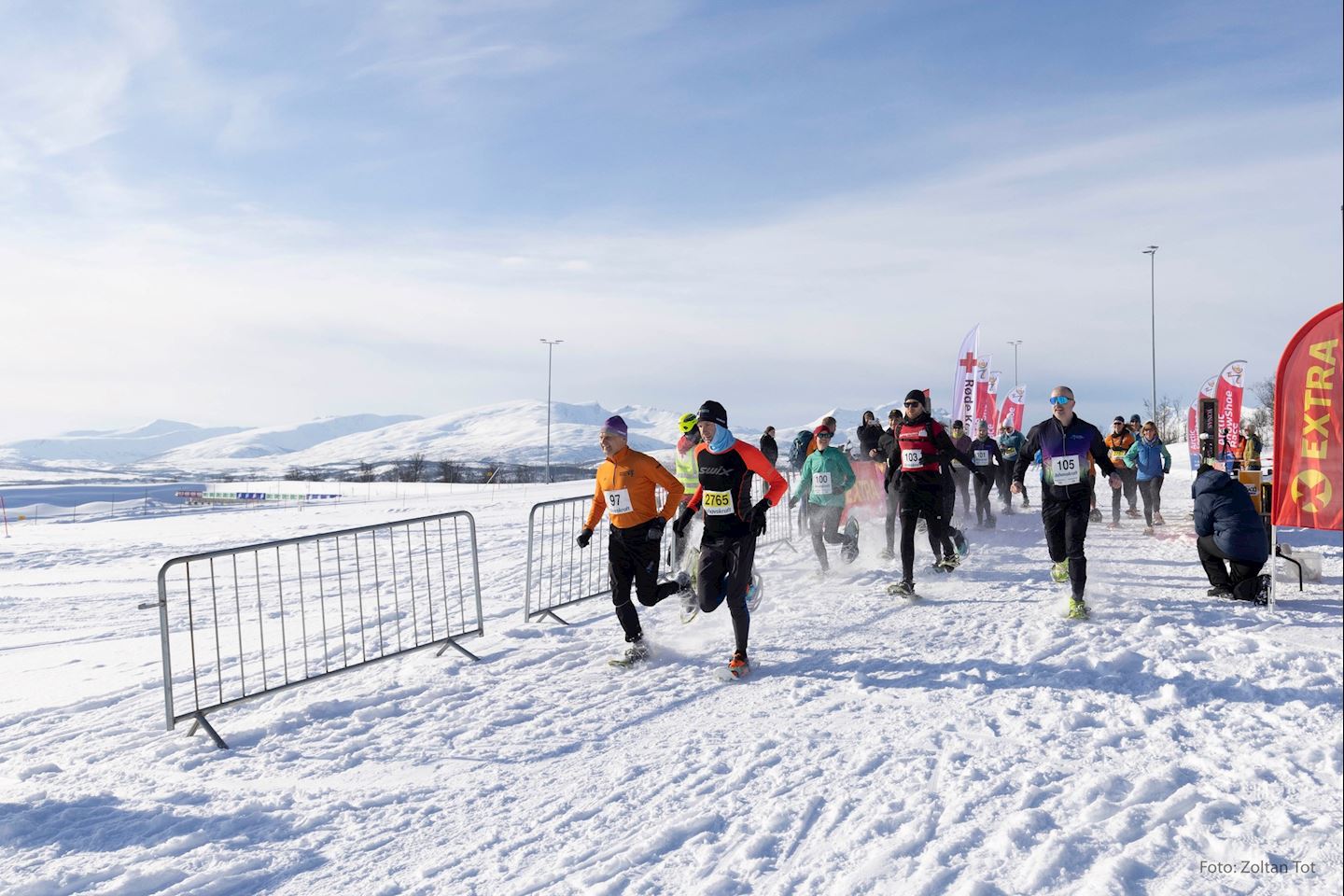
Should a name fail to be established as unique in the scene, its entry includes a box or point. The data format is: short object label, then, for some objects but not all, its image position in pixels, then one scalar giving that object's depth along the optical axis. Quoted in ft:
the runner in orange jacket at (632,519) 21.18
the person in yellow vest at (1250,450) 48.62
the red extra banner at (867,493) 46.96
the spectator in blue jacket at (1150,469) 44.65
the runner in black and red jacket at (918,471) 27.73
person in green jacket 31.07
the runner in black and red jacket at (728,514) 20.57
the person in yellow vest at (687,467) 28.25
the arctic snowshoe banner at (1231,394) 76.69
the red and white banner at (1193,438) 84.23
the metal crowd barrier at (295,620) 21.33
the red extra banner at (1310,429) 19.38
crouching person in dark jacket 25.70
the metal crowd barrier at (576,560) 27.99
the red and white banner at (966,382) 78.74
